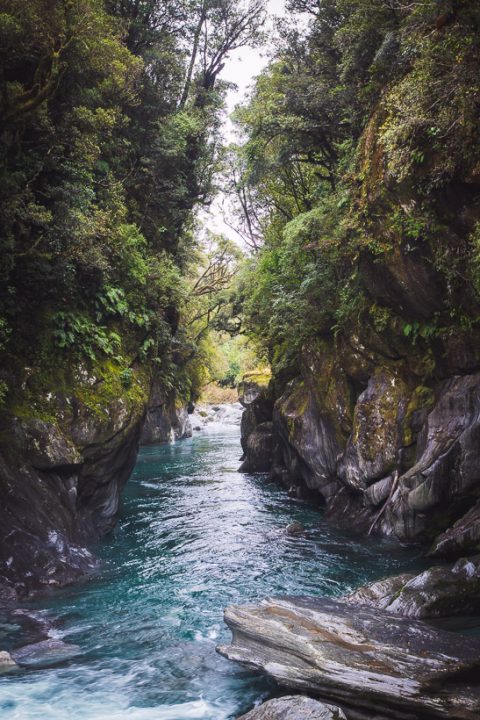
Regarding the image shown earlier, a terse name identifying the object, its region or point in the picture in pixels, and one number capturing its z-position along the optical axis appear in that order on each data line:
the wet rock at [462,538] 9.30
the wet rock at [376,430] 12.27
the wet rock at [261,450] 23.38
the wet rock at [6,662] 6.29
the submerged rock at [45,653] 6.54
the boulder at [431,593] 7.48
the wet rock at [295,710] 4.86
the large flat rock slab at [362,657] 5.18
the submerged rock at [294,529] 12.97
